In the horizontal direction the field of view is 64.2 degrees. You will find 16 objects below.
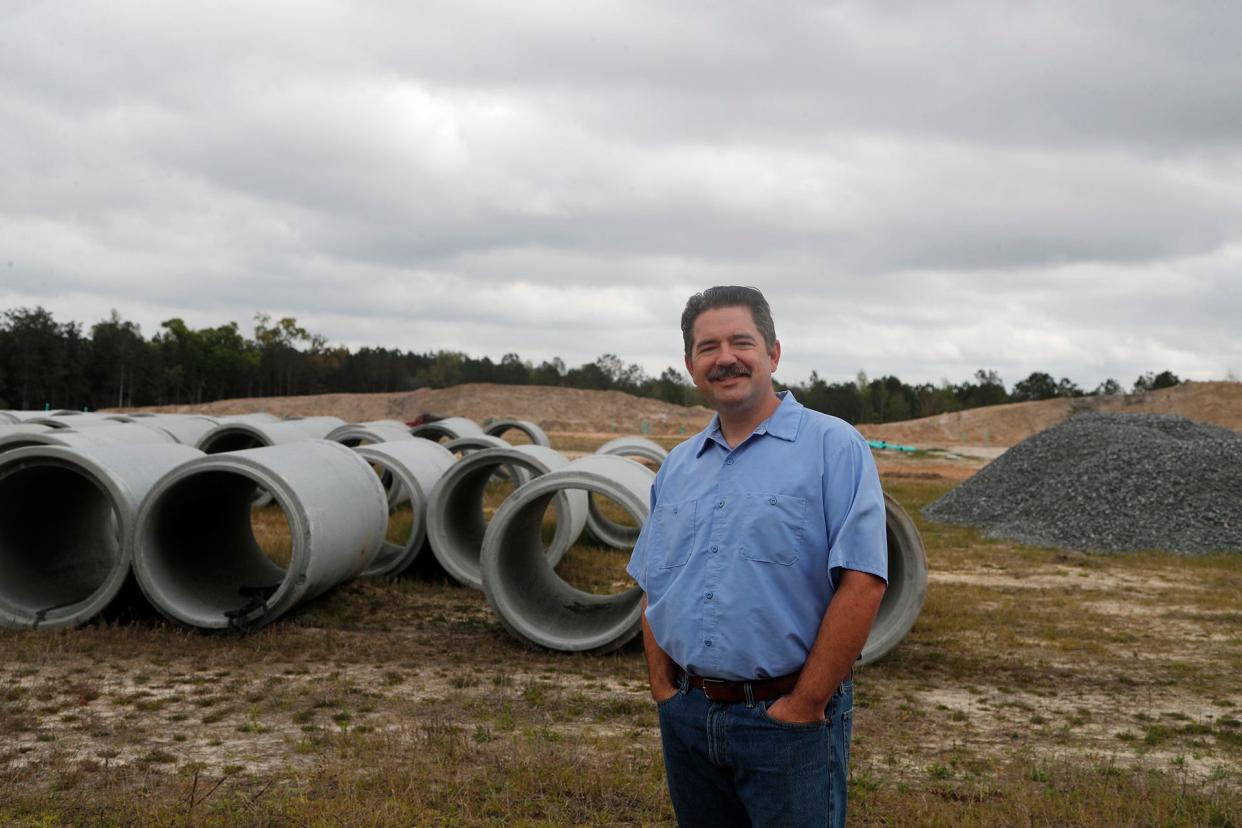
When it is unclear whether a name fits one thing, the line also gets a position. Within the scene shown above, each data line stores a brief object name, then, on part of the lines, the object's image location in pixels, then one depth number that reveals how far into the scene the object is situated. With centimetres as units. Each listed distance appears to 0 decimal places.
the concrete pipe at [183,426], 1647
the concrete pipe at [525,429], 2281
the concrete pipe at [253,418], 1601
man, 229
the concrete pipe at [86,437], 1040
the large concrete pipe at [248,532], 794
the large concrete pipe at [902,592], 797
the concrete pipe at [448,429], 2017
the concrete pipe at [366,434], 1537
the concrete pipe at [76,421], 1581
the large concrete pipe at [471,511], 1064
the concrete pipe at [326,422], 1911
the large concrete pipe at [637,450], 1689
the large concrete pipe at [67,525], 808
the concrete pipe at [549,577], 802
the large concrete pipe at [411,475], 1119
